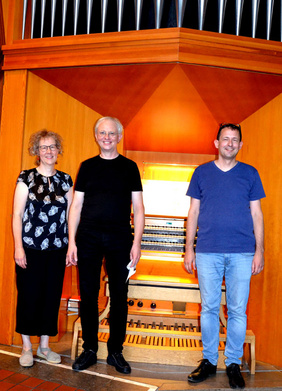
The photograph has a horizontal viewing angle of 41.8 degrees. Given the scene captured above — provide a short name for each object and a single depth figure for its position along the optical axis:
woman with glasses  2.80
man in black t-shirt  2.68
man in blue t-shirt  2.60
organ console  3.00
